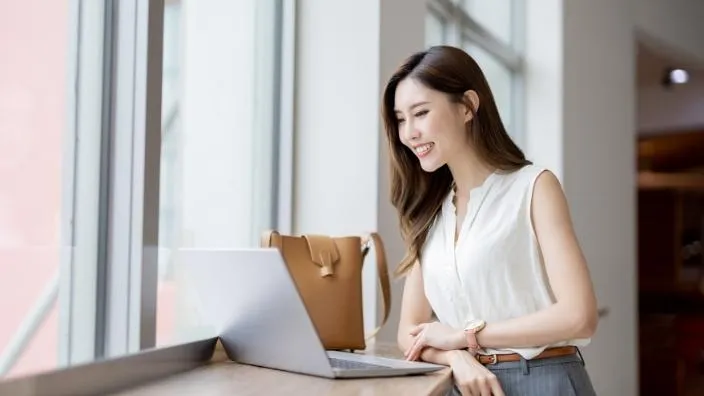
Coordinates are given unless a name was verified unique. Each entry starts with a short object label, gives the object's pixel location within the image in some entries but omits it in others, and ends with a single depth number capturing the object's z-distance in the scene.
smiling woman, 1.36
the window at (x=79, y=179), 1.30
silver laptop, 1.18
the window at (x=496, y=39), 2.94
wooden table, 1.16
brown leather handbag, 1.52
